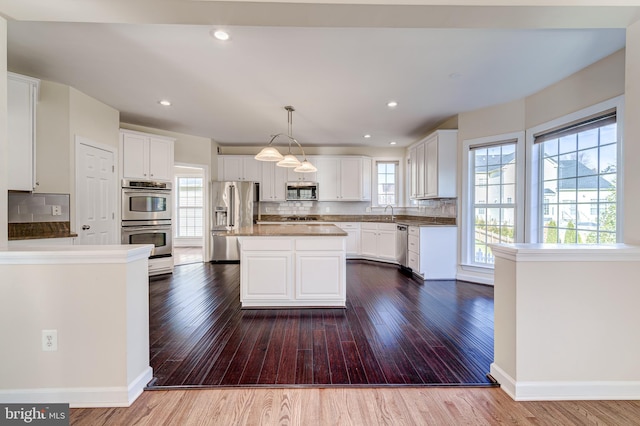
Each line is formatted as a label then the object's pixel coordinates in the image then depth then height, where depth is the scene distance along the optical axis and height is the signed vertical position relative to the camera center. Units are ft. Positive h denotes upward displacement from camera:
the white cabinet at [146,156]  13.80 +2.84
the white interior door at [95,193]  11.13 +0.73
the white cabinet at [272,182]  20.08 +2.09
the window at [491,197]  12.74 +0.71
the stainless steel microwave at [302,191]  20.11 +1.45
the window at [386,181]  20.94 +2.29
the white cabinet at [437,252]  14.29 -2.09
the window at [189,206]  26.81 +0.44
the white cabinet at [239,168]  19.86 +3.07
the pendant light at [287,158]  10.32 +2.05
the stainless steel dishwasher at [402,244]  16.28 -2.01
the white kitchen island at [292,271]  10.17 -2.21
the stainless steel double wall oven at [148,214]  13.83 -0.19
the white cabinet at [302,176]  20.15 +2.56
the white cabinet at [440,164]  14.24 +2.54
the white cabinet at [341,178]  20.29 +2.42
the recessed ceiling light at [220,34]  7.23 +4.66
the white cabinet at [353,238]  19.74 -1.92
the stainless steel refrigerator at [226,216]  18.40 -0.35
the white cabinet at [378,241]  18.01 -2.00
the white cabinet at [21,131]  8.60 +2.51
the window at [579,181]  8.85 +1.12
